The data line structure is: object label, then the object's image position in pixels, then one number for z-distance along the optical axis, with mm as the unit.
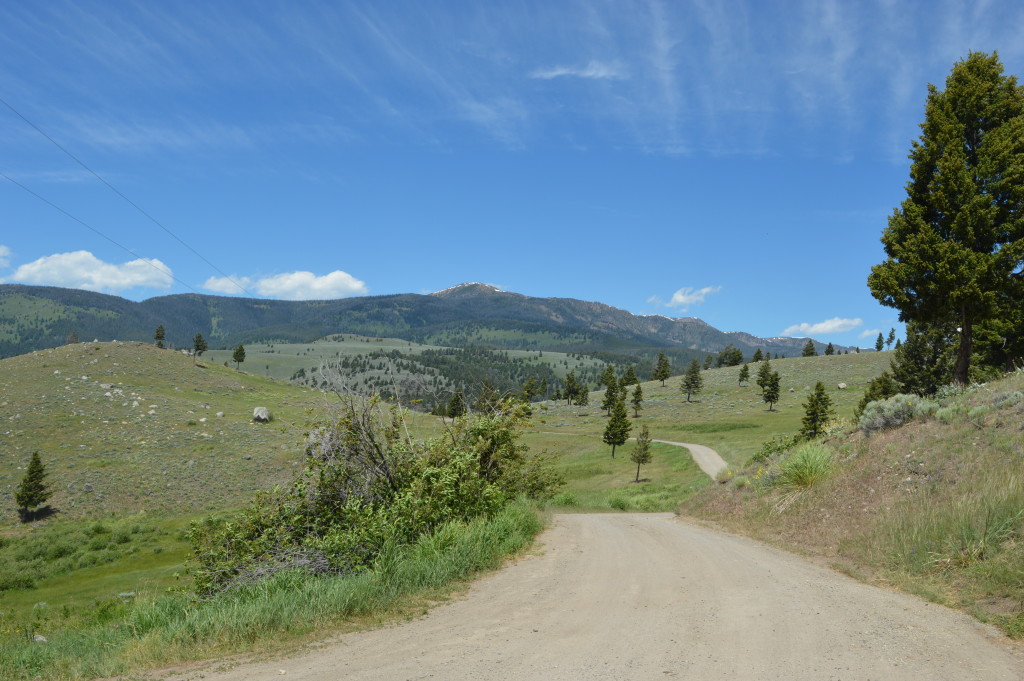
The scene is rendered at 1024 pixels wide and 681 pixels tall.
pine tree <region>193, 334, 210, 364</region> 132488
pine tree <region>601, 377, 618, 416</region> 102175
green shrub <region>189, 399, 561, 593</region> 9102
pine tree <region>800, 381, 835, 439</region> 49312
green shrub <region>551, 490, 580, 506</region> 24675
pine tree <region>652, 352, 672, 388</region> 157250
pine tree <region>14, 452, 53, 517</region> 44500
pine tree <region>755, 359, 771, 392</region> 97188
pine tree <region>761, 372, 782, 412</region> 91188
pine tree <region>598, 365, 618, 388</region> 109988
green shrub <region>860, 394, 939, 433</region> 14172
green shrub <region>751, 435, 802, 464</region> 20094
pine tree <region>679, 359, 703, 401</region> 117438
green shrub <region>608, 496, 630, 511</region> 26311
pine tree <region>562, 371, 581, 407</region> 141712
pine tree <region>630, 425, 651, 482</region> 53031
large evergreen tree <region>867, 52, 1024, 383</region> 17125
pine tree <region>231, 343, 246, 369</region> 130275
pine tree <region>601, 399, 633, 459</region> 65312
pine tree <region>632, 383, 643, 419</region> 105625
